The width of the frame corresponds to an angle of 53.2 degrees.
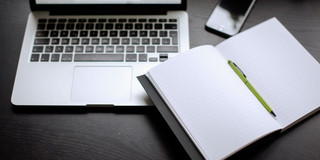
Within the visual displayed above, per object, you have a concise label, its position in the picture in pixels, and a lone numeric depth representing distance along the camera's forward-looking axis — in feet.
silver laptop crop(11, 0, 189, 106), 2.17
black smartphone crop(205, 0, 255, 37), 2.42
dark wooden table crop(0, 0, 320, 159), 2.06
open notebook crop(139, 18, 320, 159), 1.88
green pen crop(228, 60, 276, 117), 2.02
